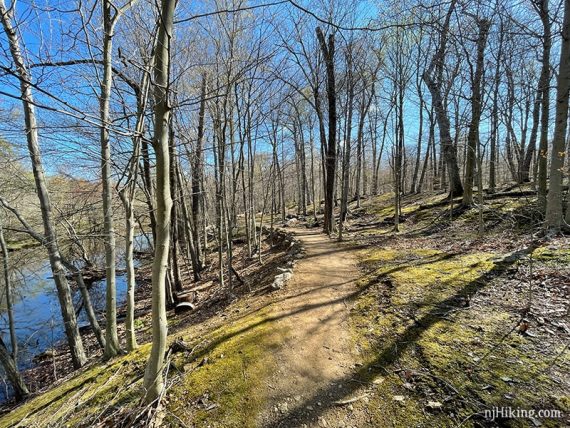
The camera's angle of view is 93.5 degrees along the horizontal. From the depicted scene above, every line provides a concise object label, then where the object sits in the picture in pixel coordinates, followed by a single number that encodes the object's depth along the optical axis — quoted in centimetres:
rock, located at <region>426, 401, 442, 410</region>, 242
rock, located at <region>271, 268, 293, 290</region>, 597
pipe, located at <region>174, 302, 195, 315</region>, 827
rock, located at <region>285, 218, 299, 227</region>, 1741
